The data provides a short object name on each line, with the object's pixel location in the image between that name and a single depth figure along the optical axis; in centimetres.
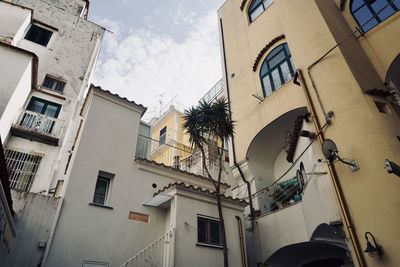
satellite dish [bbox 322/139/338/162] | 765
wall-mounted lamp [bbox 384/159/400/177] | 562
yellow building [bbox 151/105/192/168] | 1974
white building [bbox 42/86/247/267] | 895
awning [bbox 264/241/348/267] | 1070
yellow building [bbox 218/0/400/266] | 687
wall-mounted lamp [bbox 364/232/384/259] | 608
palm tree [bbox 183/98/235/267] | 1120
